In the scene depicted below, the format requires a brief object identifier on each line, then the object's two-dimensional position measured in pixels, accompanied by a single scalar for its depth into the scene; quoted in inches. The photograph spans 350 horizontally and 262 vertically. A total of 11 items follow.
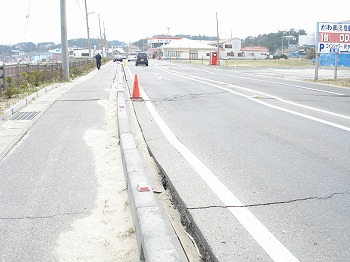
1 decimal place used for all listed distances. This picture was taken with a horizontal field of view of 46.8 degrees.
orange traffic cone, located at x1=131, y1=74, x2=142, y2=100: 553.2
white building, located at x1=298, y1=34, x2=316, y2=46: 3737.7
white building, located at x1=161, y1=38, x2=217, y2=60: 4573.6
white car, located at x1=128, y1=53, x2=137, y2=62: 3029.0
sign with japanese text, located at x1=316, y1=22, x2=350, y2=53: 965.8
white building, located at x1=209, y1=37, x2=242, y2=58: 5012.3
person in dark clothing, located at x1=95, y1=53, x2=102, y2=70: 1714.7
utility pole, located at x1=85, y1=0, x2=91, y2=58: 2178.4
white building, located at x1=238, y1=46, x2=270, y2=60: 5128.0
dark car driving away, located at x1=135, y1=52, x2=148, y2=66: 2084.2
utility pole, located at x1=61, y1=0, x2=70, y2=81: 864.9
